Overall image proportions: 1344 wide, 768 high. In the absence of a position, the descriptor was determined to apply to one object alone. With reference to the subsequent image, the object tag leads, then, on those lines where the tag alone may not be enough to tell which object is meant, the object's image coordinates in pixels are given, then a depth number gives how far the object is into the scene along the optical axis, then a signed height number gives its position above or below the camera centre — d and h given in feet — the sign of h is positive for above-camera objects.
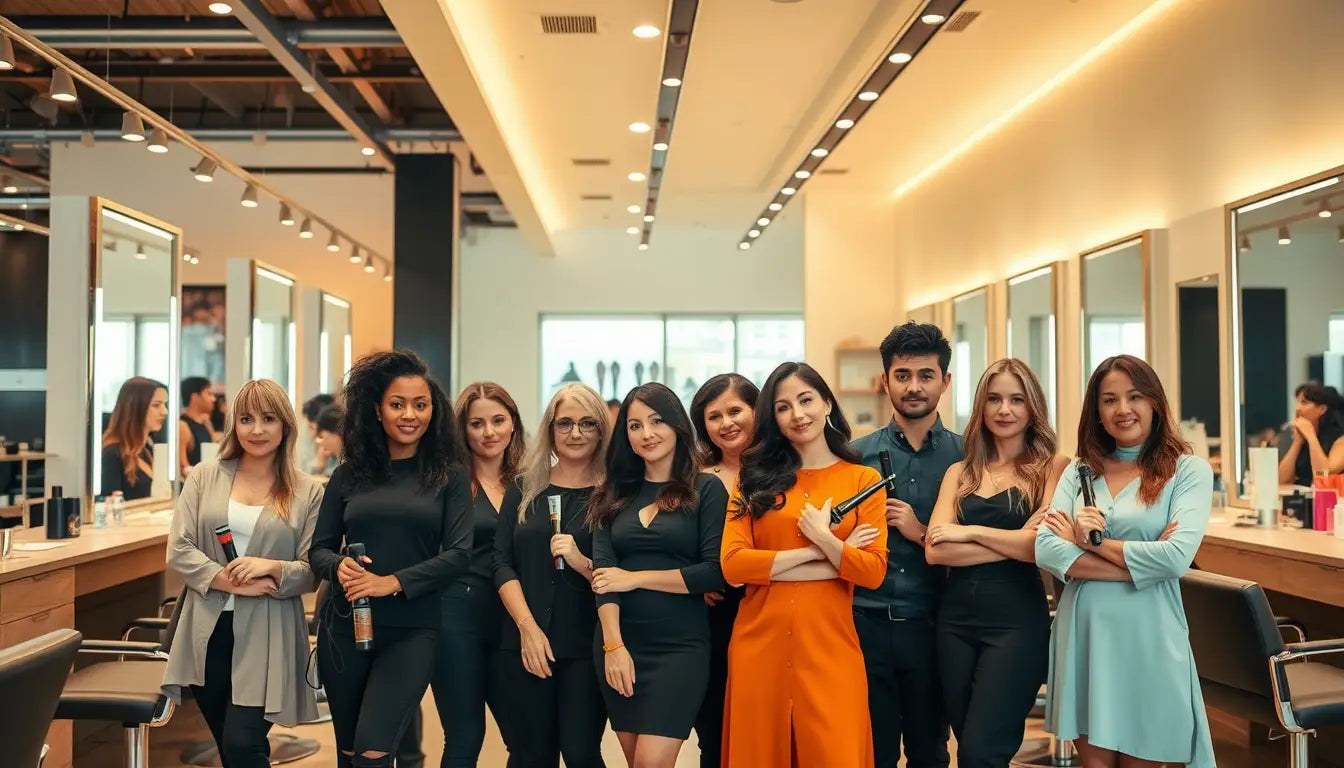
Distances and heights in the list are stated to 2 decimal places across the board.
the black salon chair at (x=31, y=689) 6.79 -1.77
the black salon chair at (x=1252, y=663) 10.73 -2.57
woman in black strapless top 9.89 -1.46
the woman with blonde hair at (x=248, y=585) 10.98 -1.79
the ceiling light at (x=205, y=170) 25.41 +5.07
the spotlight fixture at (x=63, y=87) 18.30 +4.98
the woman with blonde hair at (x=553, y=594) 10.69 -1.85
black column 31.07 +3.76
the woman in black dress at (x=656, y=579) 10.09 -1.59
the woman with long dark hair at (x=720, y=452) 11.02 -0.55
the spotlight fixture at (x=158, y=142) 22.98 +5.15
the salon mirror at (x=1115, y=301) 20.99 +1.83
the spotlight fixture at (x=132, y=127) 21.21 +5.01
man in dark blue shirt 10.55 -2.10
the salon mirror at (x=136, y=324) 18.37 +1.30
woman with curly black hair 10.36 -1.34
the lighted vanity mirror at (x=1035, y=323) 24.87 +1.67
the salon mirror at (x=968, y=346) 29.14 +1.33
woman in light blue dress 9.46 -1.67
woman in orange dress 9.69 -1.70
